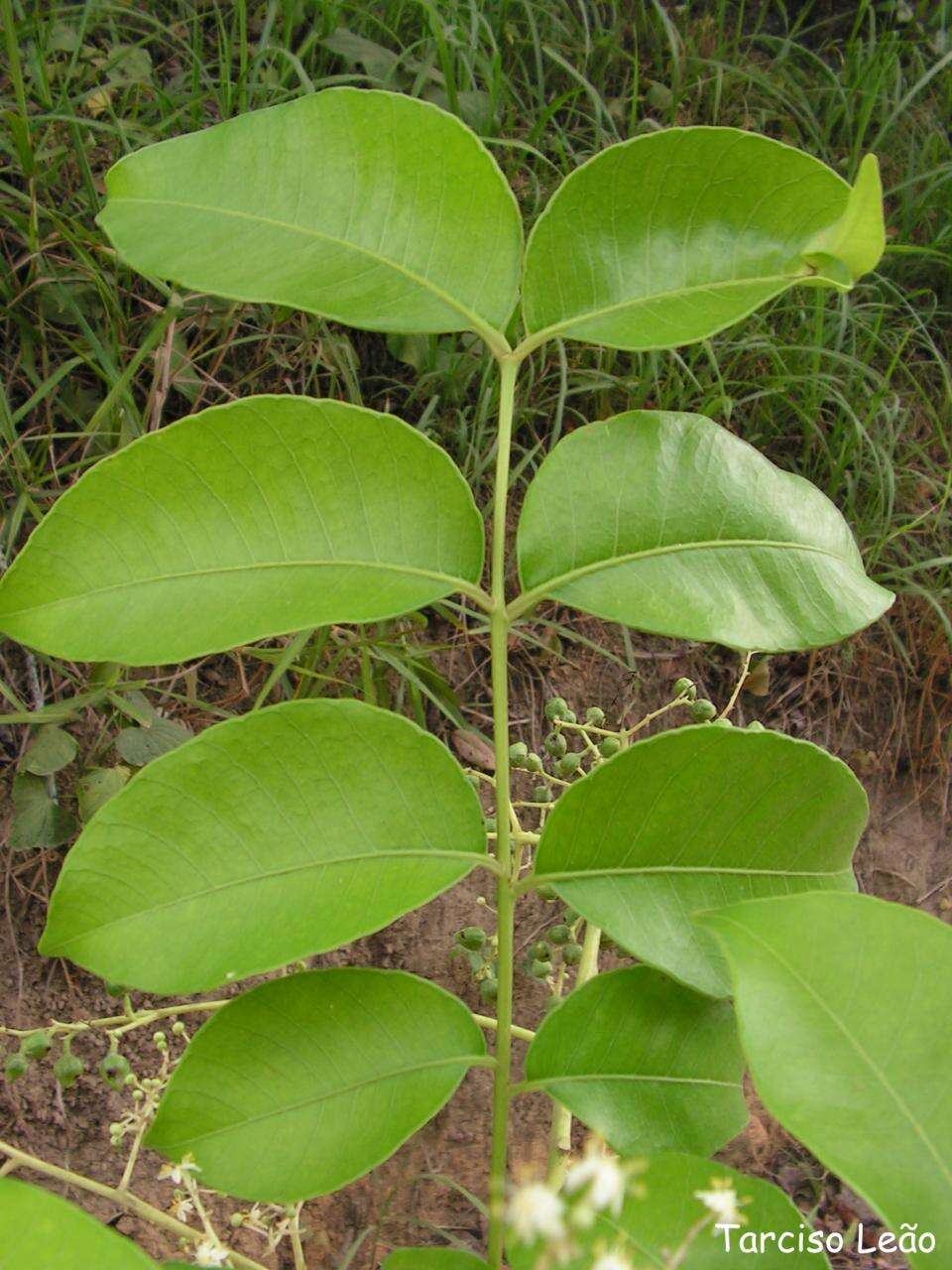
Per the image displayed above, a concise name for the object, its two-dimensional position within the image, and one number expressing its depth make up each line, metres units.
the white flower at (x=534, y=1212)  0.34
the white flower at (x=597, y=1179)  0.36
